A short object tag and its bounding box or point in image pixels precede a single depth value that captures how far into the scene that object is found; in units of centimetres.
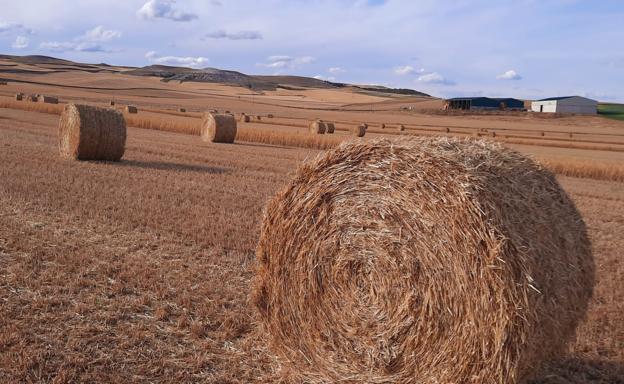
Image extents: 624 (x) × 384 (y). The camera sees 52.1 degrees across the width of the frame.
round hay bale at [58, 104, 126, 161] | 1552
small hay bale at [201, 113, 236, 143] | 2464
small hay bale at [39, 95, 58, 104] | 4172
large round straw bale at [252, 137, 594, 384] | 395
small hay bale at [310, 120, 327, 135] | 3324
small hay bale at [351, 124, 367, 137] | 3434
